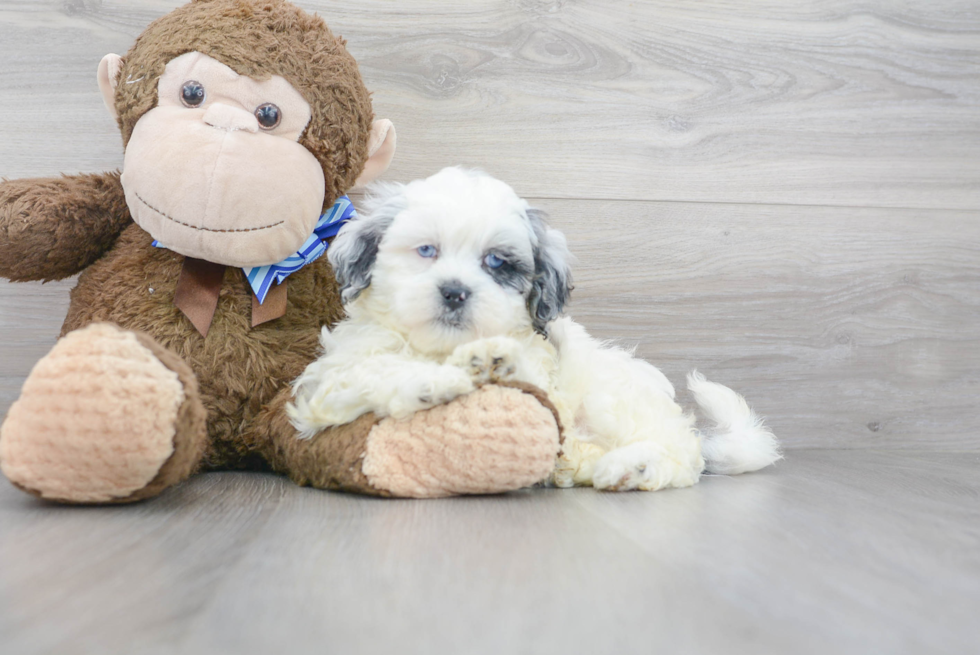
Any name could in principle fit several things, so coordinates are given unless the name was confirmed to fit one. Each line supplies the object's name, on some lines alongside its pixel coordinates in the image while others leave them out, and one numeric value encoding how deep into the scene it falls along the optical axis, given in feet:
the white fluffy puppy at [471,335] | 3.38
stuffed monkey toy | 3.17
